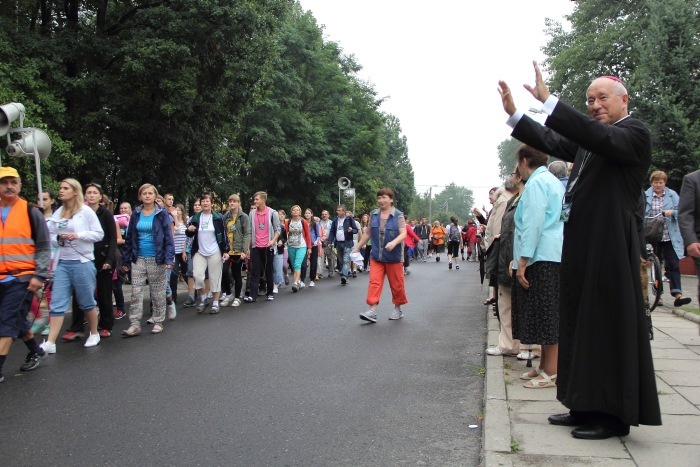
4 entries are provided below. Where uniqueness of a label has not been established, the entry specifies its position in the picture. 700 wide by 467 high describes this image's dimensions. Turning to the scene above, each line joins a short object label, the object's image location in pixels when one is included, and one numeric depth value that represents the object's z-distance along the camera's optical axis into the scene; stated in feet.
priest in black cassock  12.53
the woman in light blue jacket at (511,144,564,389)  17.85
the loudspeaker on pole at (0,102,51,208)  30.48
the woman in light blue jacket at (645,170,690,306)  31.99
